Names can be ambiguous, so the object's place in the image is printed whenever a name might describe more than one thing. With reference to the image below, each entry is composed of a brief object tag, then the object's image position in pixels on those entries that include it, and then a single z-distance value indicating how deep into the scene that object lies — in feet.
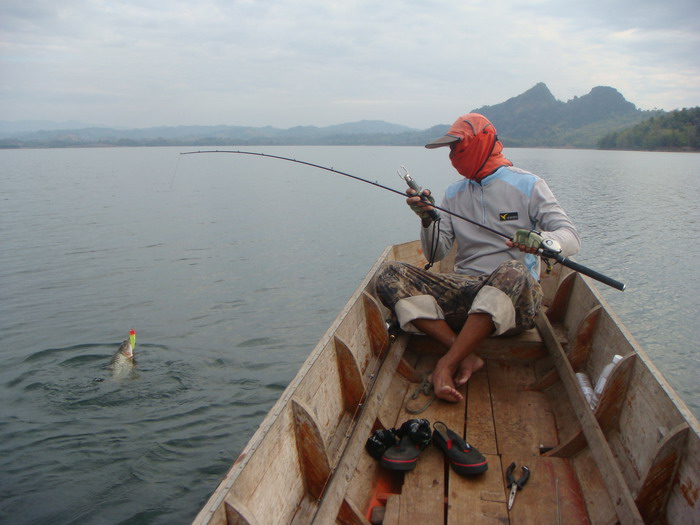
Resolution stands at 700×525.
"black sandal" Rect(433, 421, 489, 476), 9.87
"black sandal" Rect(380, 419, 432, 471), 10.05
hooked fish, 26.76
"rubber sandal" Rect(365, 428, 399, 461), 10.50
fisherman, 12.75
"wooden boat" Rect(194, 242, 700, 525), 8.10
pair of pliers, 9.43
